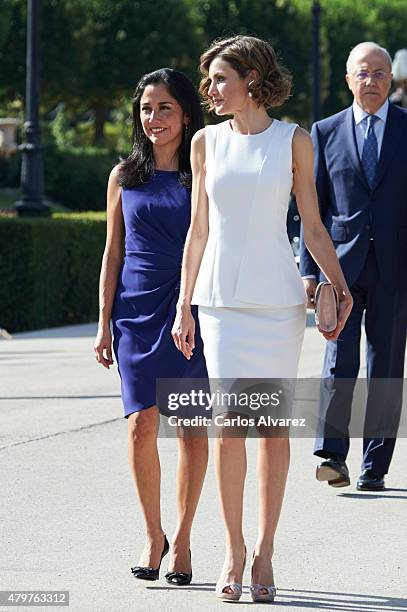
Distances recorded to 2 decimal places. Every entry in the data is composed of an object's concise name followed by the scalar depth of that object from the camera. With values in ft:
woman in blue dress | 34.35
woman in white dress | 32.14
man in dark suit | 46.26
